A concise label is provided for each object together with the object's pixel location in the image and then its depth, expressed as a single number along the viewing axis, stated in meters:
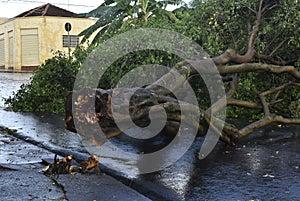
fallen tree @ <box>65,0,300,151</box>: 4.67
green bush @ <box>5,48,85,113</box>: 9.97
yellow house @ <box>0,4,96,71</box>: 35.81
